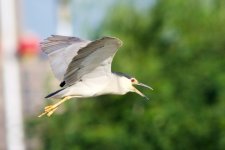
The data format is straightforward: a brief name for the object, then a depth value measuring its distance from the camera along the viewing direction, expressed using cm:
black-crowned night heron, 1958
